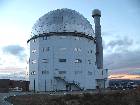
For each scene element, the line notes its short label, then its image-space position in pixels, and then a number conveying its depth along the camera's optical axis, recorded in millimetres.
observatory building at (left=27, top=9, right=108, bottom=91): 56188
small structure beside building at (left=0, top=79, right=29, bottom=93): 57250
